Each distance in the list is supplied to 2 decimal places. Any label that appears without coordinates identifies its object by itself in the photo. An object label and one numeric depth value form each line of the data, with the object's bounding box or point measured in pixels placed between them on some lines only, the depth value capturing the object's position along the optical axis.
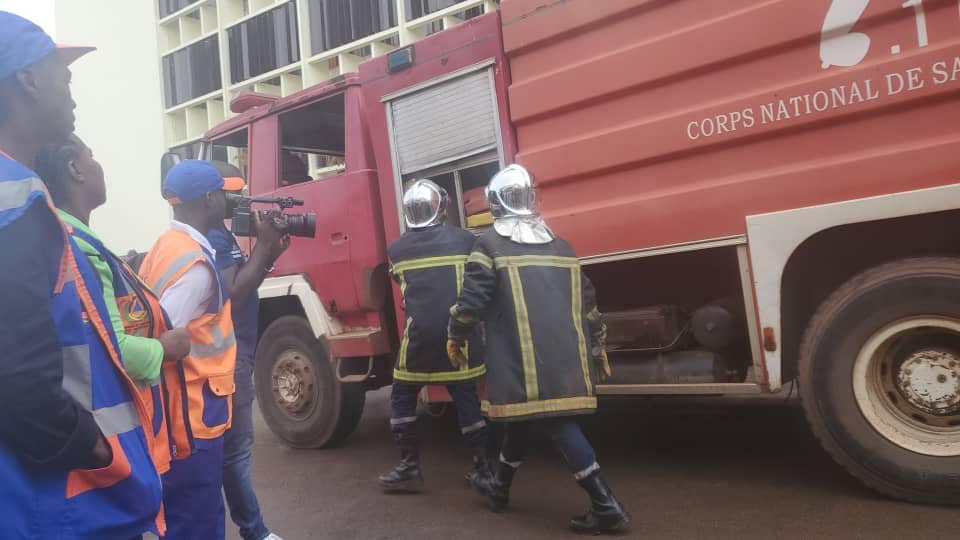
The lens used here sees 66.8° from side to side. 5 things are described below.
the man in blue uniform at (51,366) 1.25
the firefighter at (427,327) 4.06
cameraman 2.98
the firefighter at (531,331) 3.25
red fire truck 3.14
